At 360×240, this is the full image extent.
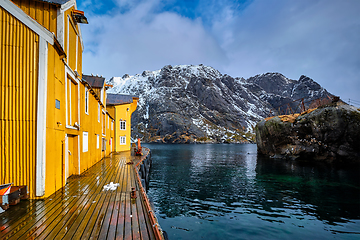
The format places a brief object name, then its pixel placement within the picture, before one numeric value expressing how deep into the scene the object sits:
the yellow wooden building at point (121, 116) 33.47
